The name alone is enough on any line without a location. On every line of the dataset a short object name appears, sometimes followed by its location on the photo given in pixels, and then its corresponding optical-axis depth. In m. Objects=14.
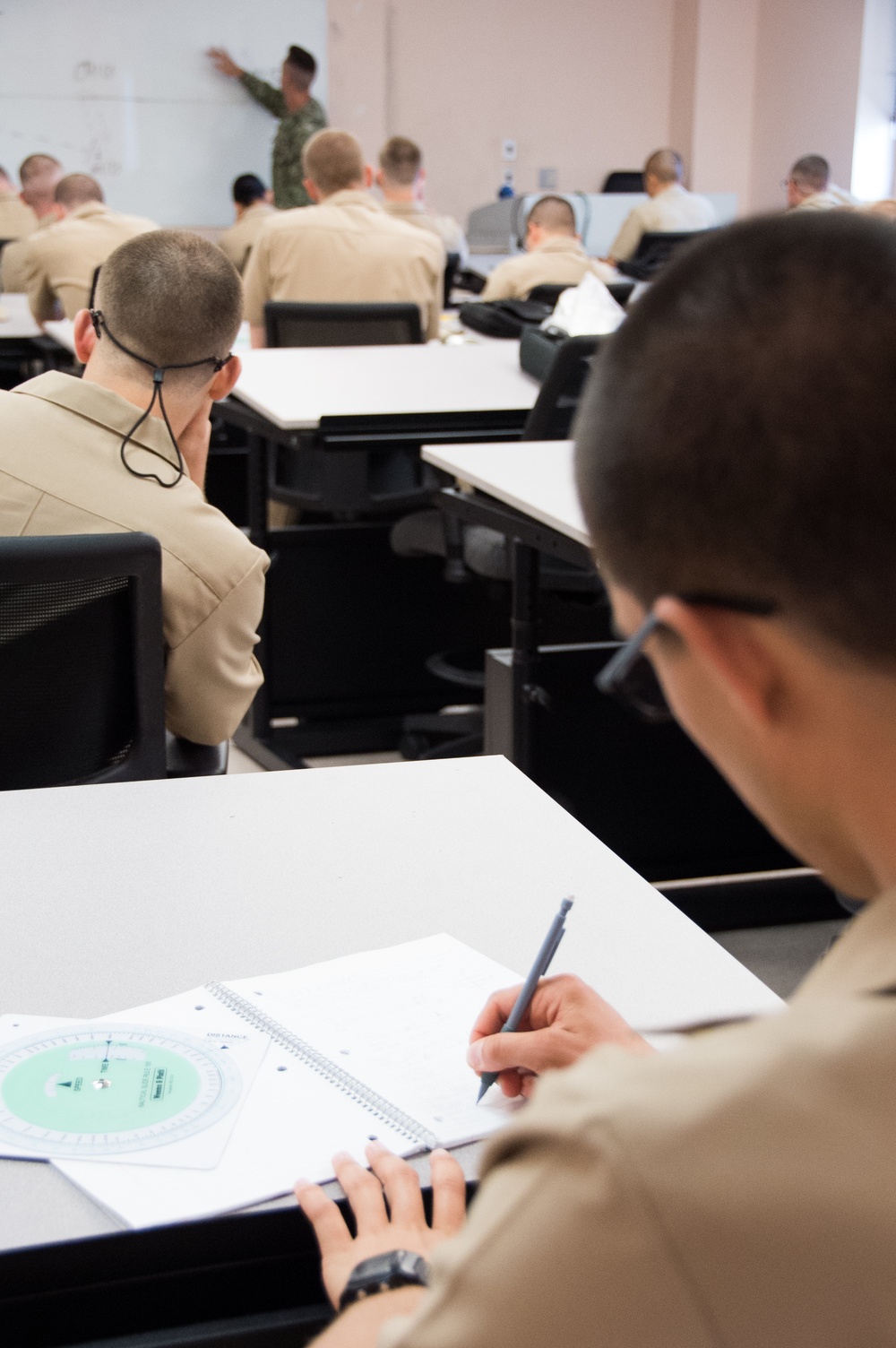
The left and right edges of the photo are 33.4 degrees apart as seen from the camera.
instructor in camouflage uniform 7.64
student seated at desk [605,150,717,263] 8.15
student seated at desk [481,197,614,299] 4.87
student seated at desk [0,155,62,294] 7.16
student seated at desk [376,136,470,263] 5.32
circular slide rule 0.84
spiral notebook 0.80
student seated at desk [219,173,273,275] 7.39
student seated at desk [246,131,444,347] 4.55
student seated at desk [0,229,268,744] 1.78
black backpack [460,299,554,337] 4.14
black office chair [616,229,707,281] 6.60
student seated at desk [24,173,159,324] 5.09
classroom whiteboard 8.90
